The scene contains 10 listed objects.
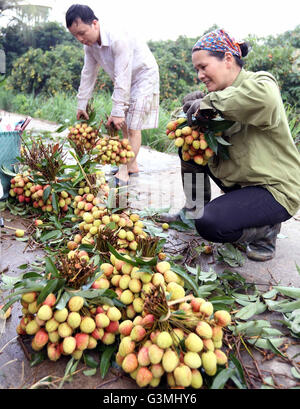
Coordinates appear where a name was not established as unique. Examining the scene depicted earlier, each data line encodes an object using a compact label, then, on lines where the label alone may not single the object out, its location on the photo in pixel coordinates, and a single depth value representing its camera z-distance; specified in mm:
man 2781
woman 1691
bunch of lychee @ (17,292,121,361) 1061
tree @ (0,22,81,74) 12383
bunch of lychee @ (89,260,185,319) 1153
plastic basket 2383
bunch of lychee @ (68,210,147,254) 1536
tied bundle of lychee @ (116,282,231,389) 964
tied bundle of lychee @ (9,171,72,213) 2238
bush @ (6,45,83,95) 9711
